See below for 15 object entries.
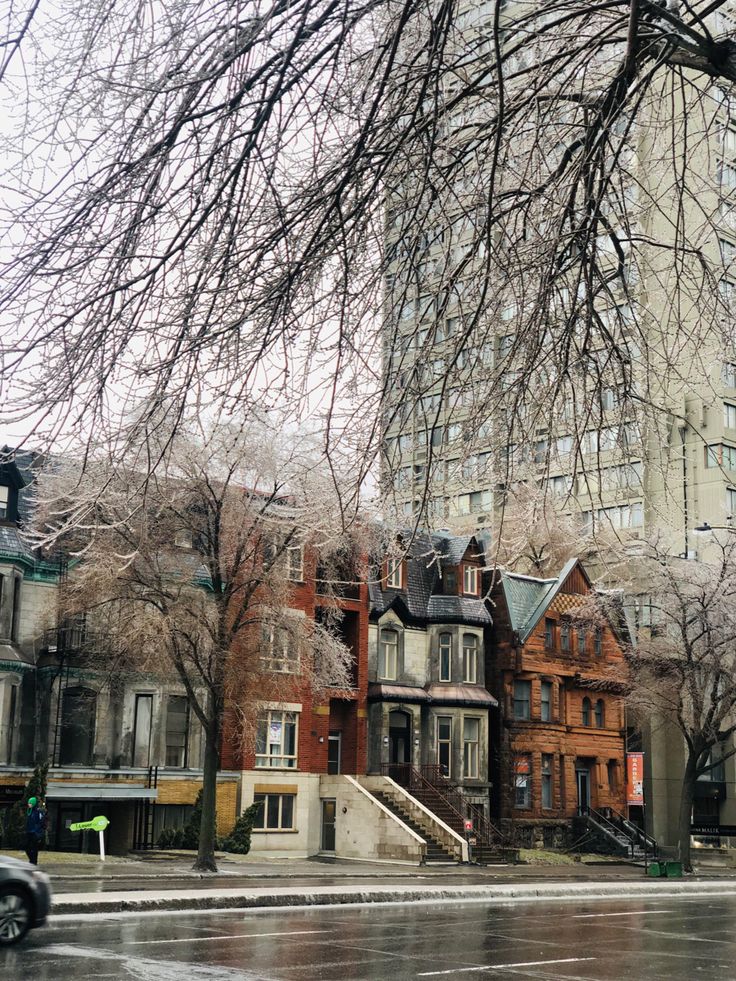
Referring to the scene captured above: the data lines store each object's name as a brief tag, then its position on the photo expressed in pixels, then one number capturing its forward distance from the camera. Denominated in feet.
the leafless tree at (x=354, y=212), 24.71
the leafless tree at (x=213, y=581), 101.91
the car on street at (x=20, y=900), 50.47
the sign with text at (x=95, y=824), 104.92
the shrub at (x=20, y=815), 111.04
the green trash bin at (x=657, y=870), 133.80
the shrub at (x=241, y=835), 128.98
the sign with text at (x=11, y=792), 117.91
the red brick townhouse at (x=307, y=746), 138.00
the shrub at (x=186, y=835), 127.24
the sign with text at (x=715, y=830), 173.37
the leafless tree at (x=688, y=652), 141.90
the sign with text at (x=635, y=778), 144.15
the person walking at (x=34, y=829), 93.86
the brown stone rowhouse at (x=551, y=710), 161.07
